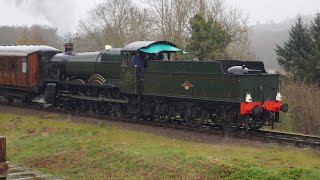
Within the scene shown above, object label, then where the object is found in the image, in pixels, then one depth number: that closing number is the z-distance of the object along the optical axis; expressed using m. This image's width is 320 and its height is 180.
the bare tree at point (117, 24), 40.59
